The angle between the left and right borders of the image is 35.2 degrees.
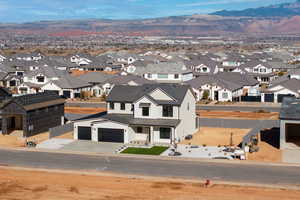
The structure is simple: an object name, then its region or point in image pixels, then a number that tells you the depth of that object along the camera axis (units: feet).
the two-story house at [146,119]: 152.76
